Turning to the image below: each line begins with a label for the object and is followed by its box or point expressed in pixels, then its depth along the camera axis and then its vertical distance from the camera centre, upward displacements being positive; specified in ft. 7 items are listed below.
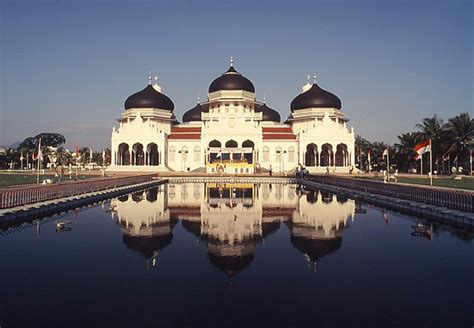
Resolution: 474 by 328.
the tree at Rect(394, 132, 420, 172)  178.19 +8.82
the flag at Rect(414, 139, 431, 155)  96.83 +4.86
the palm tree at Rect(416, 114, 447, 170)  159.94 +14.23
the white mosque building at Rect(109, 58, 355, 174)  189.57 +15.36
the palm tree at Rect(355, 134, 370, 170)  231.26 +12.77
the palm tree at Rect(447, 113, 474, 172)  154.61 +12.12
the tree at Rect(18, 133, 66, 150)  350.70 +24.68
